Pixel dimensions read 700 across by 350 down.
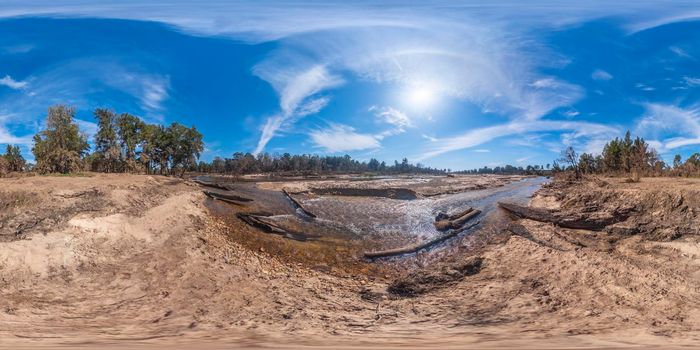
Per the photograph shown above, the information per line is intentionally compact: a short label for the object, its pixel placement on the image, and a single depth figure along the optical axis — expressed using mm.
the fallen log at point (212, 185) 26384
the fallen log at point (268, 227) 15499
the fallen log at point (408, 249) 13537
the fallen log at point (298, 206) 19872
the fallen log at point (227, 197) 20372
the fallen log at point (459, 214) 18625
